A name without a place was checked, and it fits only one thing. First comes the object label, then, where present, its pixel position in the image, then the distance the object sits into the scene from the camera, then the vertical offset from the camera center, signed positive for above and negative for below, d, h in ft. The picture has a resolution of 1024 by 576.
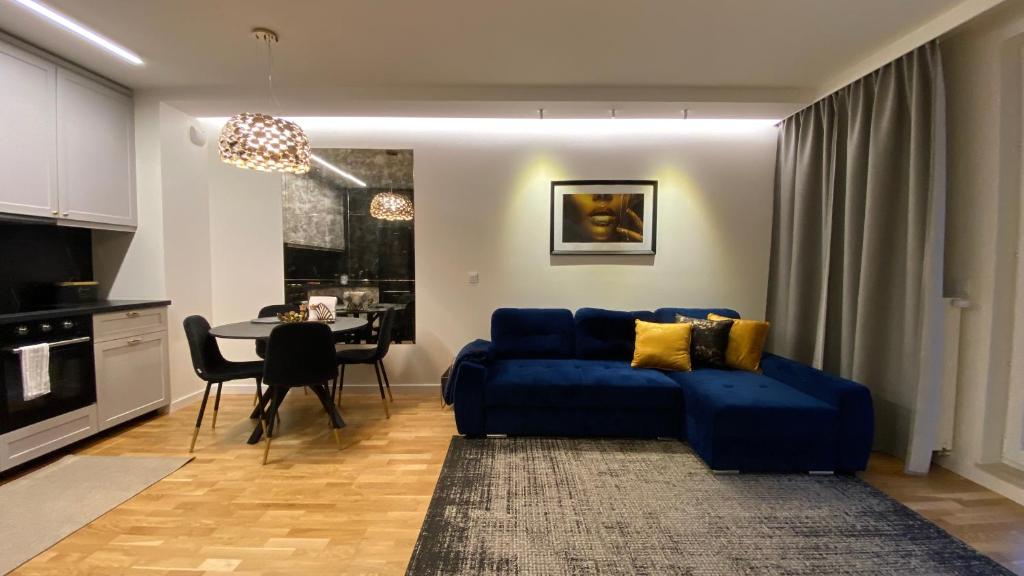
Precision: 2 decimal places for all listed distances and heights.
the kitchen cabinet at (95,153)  9.11 +2.73
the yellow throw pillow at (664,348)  10.02 -2.06
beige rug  5.89 -4.38
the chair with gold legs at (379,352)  10.80 -2.56
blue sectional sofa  7.61 -2.83
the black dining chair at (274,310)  11.39 -1.43
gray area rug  5.39 -4.13
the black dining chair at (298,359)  8.12 -2.10
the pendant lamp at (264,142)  7.46 +2.41
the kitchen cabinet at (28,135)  8.02 +2.71
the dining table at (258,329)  8.25 -1.56
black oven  7.41 -2.39
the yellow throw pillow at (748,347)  10.08 -1.98
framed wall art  12.23 +1.69
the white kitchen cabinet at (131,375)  9.09 -2.97
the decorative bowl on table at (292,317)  9.22 -1.32
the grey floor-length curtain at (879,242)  7.56 +0.75
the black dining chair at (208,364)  8.81 -2.51
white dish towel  7.52 -2.28
